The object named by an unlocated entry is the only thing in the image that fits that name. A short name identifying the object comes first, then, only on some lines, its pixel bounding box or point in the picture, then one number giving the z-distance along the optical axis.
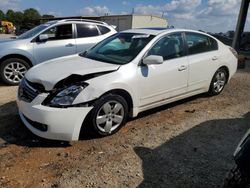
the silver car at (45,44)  5.06
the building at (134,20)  21.43
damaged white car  2.69
